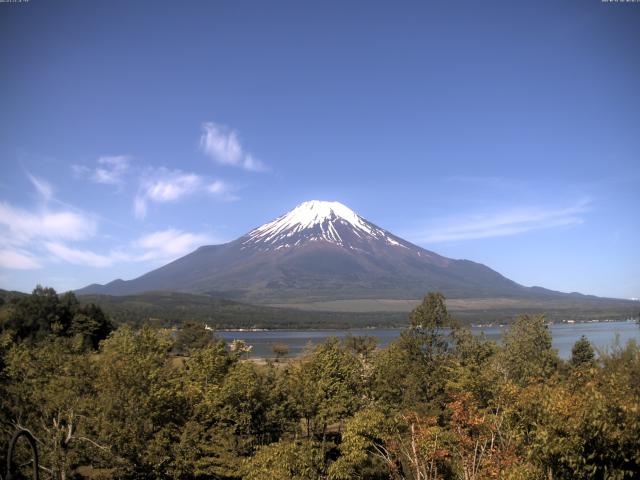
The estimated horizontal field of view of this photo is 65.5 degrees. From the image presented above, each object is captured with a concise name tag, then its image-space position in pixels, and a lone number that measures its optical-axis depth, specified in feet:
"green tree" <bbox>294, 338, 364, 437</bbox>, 79.71
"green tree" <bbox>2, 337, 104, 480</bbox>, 64.85
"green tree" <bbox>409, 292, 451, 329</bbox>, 100.32
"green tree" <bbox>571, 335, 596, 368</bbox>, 139.27
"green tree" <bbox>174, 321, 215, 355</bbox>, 196.34
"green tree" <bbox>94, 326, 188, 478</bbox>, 59.82
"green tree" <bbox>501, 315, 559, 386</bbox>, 111.44
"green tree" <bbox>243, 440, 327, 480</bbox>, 51.06
